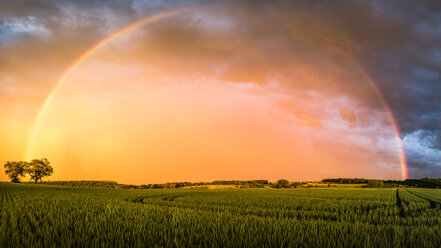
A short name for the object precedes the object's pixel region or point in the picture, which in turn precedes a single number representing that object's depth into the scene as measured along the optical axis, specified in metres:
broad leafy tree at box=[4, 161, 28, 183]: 131.29
